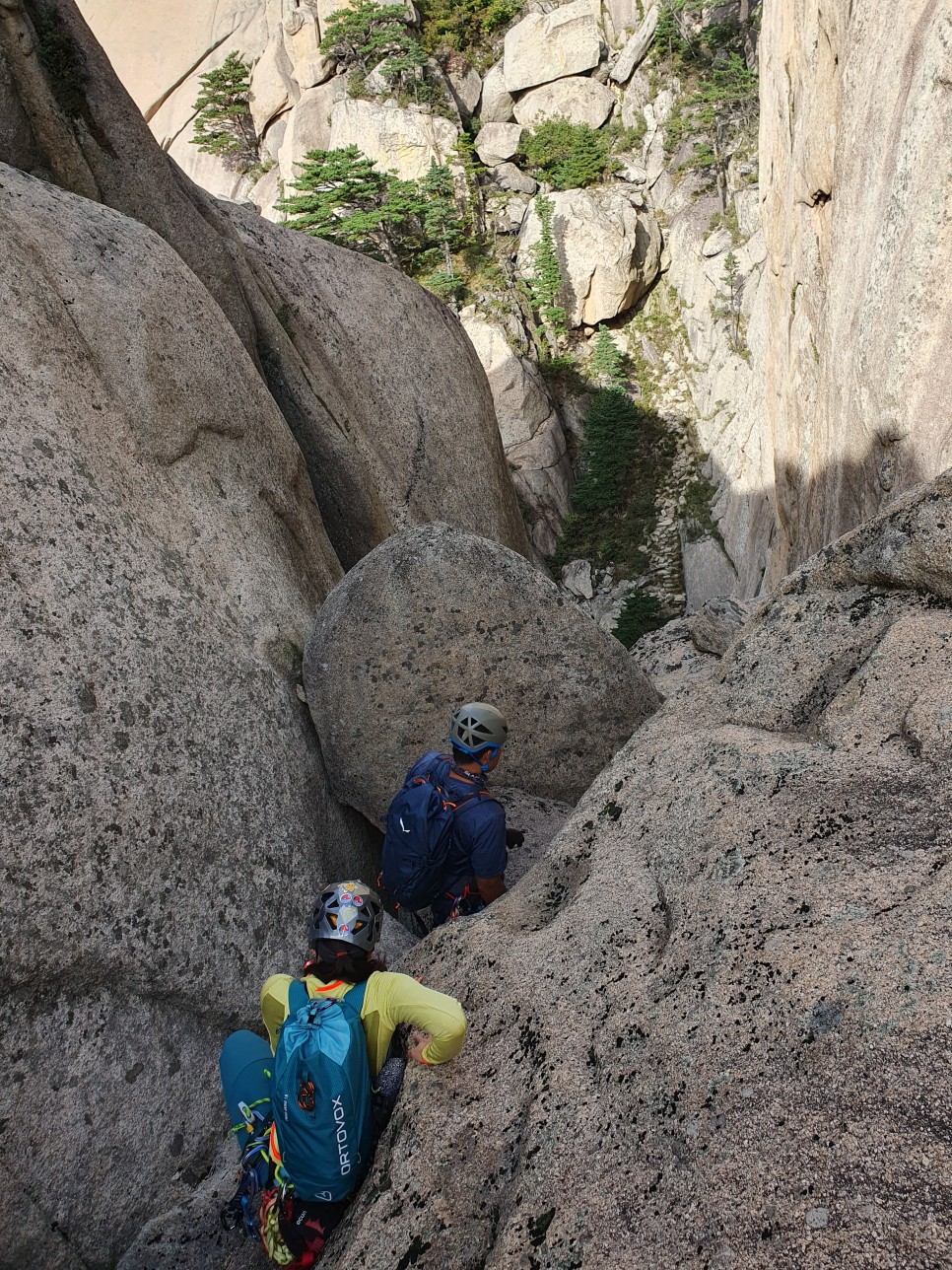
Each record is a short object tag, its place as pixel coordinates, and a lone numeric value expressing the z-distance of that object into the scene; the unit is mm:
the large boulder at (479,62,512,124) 50406
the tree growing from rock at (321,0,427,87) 47781
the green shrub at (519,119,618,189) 47000
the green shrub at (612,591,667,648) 32031
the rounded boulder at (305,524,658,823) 8172
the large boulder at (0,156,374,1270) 5293
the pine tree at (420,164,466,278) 44844
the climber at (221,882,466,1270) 3980
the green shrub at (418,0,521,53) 50812
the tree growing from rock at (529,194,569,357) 44969
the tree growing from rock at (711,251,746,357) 39406
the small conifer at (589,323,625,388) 45000
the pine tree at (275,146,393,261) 42875
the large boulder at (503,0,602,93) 48719
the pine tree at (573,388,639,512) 43031
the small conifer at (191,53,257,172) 53312
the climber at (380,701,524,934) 5883
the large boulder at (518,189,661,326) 45375
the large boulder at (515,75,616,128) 48531
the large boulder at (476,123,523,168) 48844
